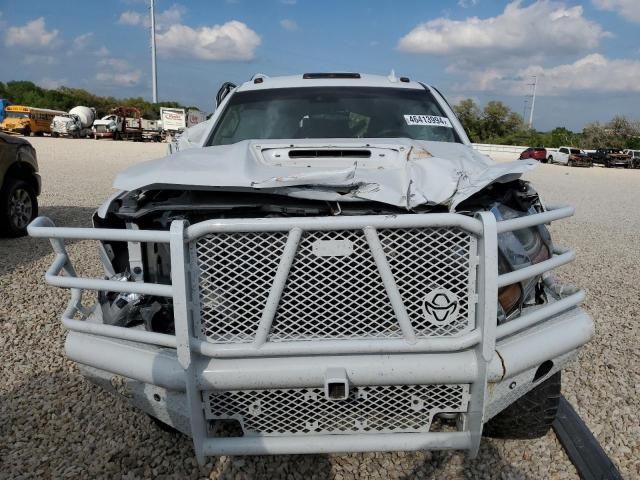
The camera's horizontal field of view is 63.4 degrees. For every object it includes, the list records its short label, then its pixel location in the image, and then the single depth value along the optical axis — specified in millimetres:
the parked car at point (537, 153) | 36372
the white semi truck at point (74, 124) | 43562
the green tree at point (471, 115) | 60762
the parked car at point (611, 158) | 39125
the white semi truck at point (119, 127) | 45281
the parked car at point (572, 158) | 38344
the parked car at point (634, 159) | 39316
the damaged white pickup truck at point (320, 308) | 2076
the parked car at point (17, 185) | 6859
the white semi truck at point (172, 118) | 48219
